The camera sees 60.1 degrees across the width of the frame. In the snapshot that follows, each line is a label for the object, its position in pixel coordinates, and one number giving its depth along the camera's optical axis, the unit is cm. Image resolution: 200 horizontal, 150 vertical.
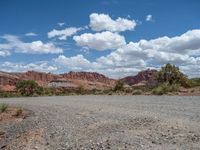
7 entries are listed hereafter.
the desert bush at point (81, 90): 4156
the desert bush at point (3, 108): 1350
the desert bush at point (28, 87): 4118
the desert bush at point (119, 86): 3518
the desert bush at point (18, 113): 1218
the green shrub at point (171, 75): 3055
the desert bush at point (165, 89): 2388
